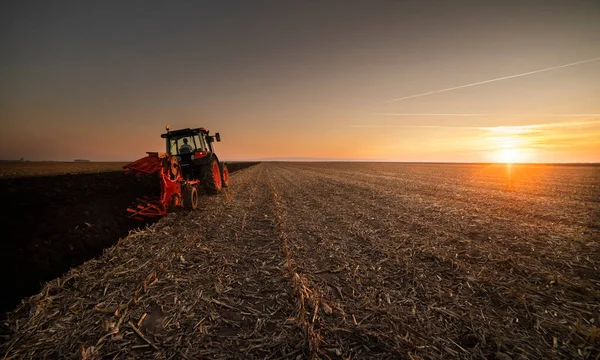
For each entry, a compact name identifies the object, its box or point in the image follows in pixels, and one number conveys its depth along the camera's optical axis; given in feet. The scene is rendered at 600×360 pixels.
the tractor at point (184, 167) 24.90
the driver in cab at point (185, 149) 36.94
